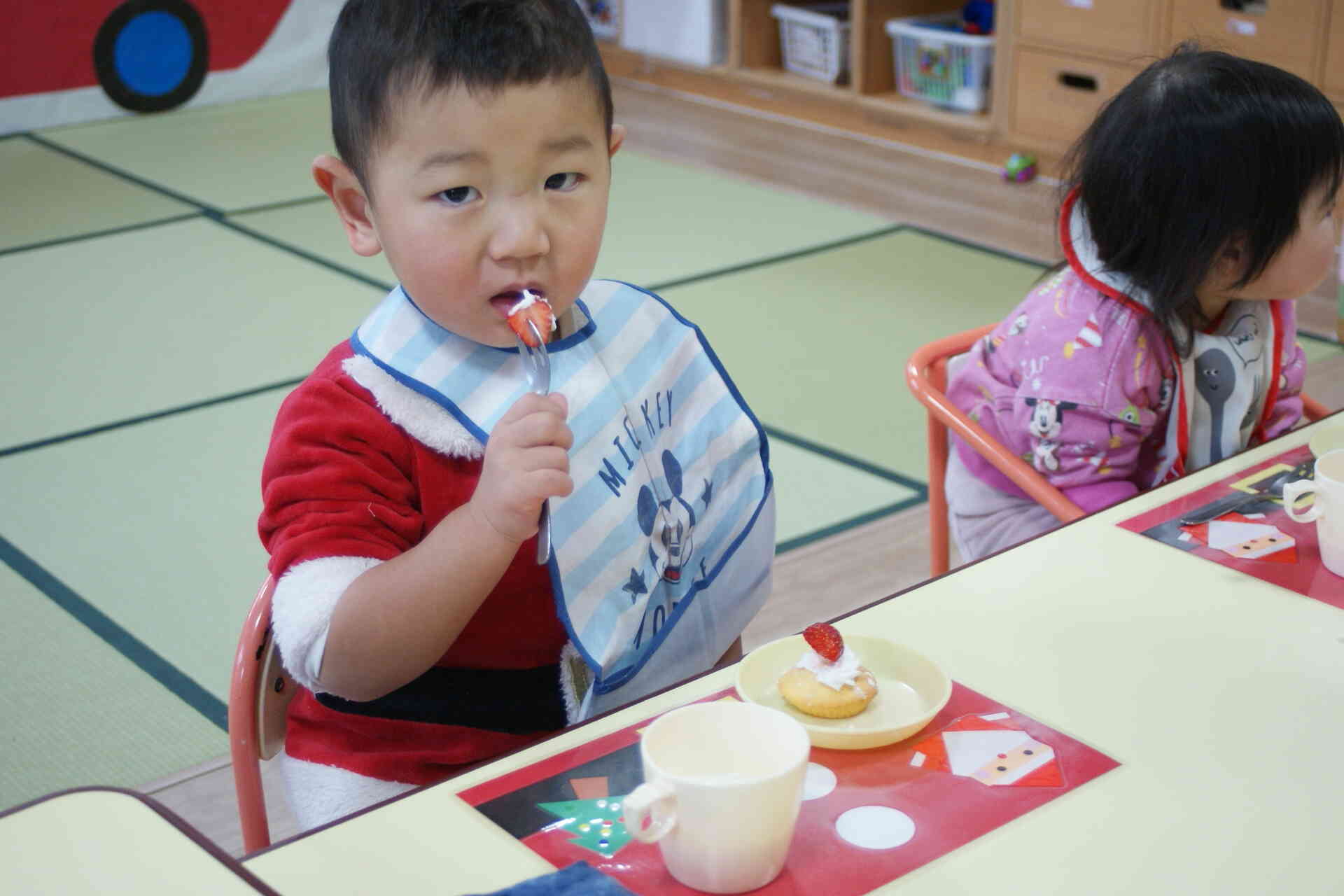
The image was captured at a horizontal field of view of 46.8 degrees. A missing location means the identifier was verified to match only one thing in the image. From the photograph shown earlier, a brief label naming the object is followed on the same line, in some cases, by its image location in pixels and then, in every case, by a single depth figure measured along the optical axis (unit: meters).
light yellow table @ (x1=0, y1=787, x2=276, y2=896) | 0.61
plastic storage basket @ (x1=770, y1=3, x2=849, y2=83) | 4.27
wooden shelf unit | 3.22
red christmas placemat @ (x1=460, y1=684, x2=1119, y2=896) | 0.66
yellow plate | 0.74
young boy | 0.86
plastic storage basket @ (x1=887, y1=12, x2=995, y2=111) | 3.90
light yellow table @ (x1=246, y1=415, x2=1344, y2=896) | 0.65
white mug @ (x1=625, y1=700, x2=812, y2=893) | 0.61
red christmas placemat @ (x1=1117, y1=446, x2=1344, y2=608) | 0.91
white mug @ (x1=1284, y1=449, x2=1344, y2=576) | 0.90
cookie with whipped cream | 0.76
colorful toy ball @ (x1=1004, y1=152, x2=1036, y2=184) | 3.73
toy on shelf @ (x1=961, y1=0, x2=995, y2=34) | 3.96
